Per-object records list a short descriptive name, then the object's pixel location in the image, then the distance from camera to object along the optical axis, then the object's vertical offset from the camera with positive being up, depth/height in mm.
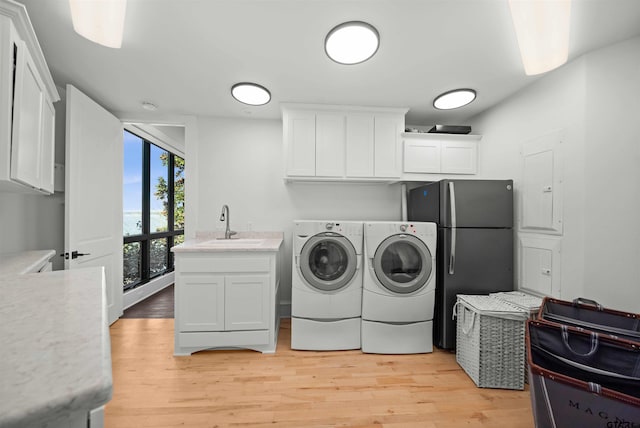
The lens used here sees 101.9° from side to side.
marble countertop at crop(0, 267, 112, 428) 331 -249
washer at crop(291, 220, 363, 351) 2275 -649
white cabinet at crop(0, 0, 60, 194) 1159 +554
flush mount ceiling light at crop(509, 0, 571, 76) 1274 +970
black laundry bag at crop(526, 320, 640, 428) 1035 -713
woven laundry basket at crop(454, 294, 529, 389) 1812 -942
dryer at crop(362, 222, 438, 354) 2262 -696
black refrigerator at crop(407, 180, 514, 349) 2234 -234
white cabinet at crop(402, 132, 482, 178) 2746 +645
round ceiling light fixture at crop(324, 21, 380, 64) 1593 +1122
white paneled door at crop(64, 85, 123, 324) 2162 +195
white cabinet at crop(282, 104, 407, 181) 2631 +733
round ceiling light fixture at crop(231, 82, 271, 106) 2309 +1108
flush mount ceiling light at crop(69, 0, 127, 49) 1290 +994
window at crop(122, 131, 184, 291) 3570 +53
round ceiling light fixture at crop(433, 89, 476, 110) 2373 +1102
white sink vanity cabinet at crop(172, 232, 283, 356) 2148 -716
